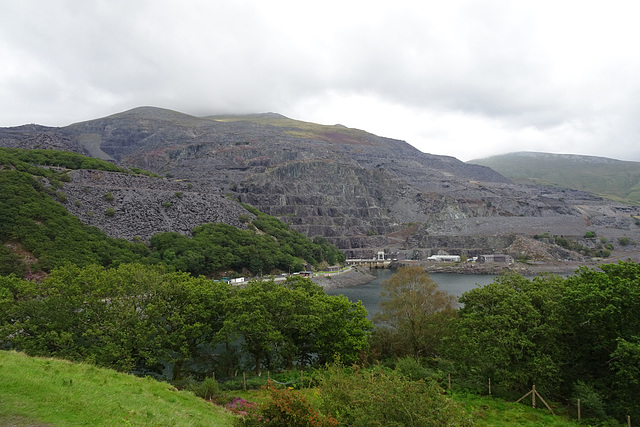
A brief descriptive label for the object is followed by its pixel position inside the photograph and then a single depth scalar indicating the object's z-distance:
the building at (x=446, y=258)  122.56
